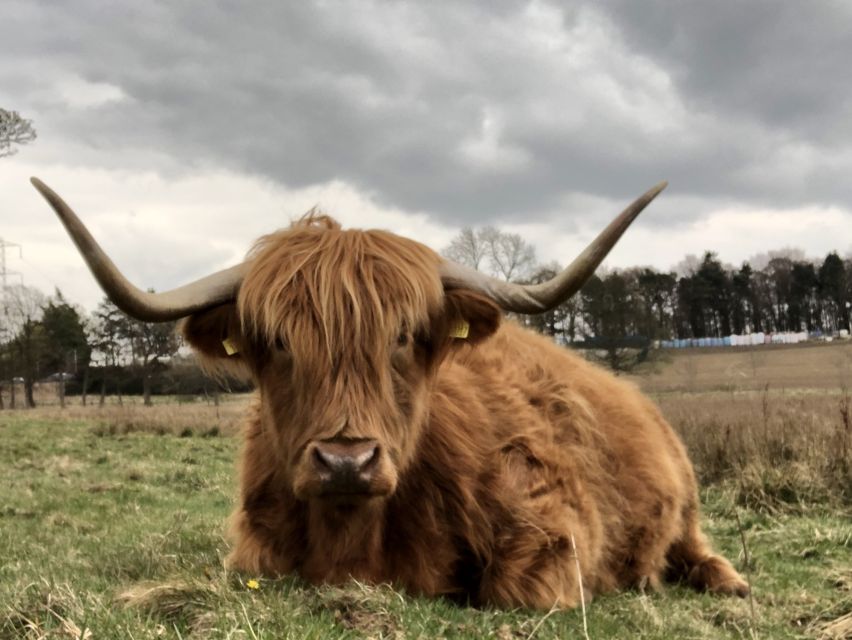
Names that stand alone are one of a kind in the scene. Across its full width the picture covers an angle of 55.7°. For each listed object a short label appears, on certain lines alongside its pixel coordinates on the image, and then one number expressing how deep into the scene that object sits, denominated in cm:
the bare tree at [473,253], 2011
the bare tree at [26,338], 3847
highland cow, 310
